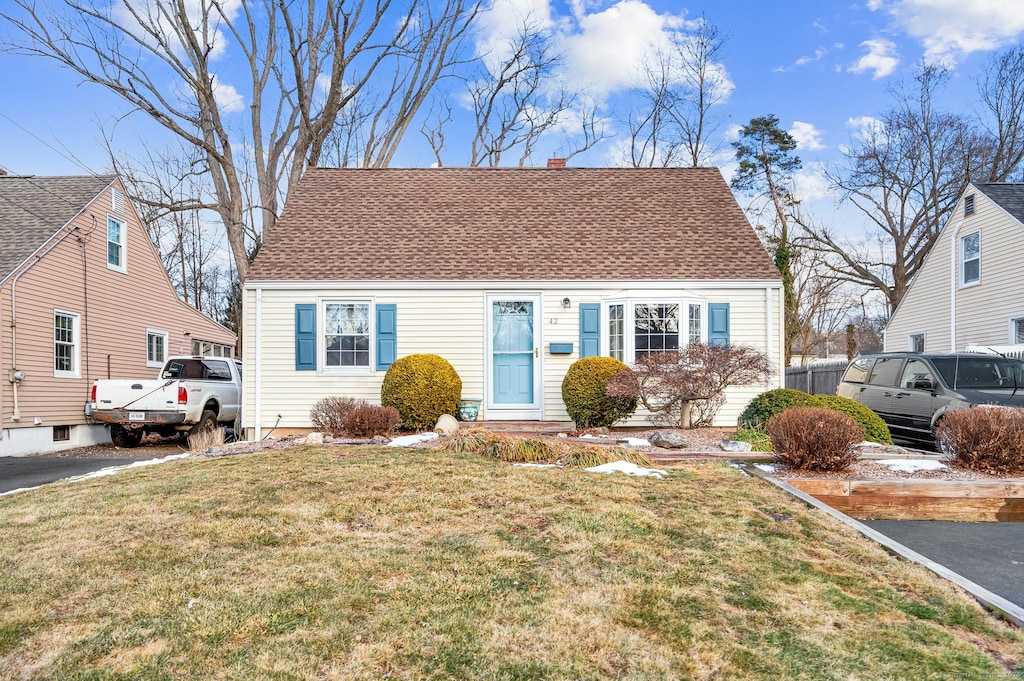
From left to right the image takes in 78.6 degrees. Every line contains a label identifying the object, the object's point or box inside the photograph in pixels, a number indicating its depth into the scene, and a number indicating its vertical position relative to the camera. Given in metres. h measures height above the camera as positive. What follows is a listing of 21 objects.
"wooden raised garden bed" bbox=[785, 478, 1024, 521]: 6.06 -1.56
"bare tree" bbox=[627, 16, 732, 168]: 26.22 +10.84
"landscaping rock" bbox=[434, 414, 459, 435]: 9.92 -1.33
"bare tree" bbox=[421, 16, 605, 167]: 25.95 +9.87
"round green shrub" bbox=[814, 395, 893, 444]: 9.11 -1.13
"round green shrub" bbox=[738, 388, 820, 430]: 9.22 -0.92
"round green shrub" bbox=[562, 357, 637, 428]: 10.66 -0.95
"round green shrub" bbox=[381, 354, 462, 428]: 10.73 -0.80
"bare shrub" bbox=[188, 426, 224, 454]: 10.28 -1.59
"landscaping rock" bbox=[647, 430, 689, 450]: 8.55 -1.36
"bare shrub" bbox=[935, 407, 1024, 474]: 6.68 -1.08
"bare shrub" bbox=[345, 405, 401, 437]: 9.66 -1.20
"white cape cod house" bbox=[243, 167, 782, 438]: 11.92 +0.59
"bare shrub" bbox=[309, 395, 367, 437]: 9.86 -1.12
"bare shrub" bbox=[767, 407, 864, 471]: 6.58 -1.04
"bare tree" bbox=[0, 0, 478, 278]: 19.02 +9.25
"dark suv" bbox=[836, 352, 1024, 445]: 9.27 -0.73
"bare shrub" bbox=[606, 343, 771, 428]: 9.40 -0.48
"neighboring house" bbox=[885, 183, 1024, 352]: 15.70 +1.66
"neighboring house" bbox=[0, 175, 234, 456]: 12.61 +0.98
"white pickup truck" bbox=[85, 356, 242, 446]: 12.17 -1.11
